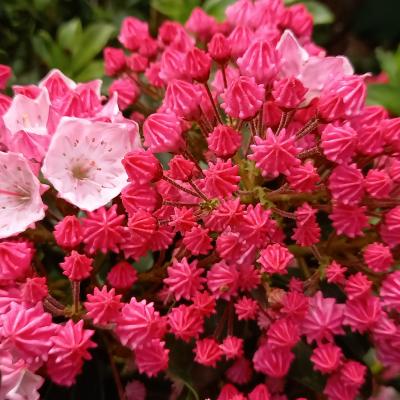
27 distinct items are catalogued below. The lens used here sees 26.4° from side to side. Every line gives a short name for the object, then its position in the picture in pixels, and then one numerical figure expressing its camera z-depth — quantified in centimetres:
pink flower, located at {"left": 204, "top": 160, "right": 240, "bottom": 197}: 19
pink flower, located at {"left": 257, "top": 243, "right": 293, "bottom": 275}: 19
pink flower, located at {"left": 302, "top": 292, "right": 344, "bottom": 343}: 21
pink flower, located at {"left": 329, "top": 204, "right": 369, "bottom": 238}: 20
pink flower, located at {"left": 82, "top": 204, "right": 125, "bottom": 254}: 20
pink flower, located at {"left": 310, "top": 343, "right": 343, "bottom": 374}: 20
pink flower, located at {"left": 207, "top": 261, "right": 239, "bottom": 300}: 20
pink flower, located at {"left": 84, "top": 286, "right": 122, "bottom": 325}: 19
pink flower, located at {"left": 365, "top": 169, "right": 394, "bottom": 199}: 20
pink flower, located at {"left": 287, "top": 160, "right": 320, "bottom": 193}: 19
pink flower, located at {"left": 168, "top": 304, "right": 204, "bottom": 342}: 20
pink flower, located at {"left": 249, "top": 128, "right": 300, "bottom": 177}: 19
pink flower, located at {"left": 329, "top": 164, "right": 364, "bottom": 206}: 20
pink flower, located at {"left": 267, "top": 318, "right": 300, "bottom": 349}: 20
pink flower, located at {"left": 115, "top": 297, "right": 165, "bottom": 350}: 19
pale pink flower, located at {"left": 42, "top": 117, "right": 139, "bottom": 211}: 20
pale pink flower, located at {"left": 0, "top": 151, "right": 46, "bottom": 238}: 20
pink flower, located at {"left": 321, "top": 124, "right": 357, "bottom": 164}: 19
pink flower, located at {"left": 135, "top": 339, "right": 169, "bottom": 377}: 20
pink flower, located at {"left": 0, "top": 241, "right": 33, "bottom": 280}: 19
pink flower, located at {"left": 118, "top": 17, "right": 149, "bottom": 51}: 25
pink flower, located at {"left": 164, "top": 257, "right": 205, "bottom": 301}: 20
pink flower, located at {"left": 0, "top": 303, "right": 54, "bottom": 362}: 19
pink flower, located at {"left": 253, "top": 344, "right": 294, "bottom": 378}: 21
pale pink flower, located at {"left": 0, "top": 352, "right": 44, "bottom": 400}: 19
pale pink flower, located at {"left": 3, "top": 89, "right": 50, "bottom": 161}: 20
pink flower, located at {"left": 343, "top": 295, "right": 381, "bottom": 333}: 20
